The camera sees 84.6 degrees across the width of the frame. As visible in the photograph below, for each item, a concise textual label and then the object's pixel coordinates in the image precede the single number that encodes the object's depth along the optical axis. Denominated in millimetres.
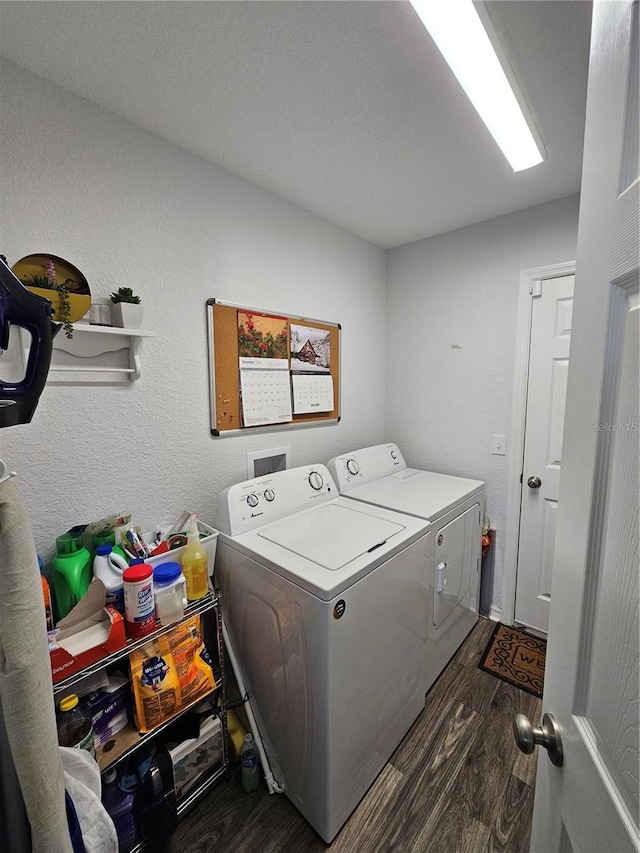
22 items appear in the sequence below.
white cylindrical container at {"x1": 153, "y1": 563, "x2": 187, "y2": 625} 1156
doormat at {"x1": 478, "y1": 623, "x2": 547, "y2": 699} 1791
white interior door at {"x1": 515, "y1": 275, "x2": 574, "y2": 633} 1918
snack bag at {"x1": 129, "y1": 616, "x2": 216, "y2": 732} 1072
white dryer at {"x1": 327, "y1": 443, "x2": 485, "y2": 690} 1676
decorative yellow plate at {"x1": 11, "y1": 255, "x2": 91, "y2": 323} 1079
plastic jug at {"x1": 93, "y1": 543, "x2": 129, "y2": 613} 1098
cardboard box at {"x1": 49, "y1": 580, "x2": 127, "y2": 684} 945
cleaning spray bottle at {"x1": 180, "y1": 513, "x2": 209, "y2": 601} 1266
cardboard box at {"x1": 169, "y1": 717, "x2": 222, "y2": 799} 1229
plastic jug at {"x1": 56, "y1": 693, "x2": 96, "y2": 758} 945
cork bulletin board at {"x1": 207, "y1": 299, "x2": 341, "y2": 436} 1618
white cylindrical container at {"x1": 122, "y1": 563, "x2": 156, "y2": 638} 1055
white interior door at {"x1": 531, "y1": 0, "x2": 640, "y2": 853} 409
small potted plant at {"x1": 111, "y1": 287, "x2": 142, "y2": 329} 1247
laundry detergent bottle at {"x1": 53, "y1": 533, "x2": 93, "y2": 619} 1085
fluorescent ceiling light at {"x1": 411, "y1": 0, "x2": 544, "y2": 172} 898
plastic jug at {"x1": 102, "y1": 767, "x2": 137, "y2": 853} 1046
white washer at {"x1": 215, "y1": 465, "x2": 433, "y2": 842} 1113
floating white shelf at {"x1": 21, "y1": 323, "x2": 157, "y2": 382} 1163
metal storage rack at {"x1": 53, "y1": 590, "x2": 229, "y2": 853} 991
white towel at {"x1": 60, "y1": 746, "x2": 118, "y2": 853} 823
